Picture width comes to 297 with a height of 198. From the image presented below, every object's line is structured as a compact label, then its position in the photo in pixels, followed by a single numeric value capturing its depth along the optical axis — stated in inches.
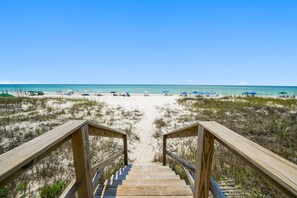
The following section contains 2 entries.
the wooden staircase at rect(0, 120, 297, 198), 26.5
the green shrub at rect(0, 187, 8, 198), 109.1
